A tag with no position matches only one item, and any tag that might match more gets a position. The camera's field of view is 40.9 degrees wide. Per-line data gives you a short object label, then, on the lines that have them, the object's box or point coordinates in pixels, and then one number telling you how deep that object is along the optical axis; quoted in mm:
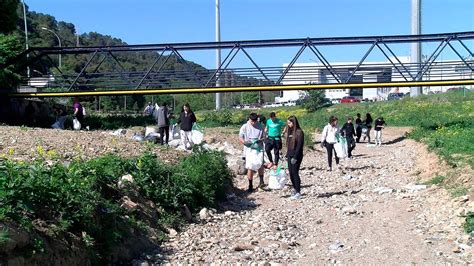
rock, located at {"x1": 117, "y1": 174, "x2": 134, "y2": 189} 9508
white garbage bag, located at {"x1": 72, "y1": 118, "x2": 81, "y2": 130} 22227
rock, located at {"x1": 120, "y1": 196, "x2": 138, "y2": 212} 8988
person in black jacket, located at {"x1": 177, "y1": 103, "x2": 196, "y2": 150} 17953
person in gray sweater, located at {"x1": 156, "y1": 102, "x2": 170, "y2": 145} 18891
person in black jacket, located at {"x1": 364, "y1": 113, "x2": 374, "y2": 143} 29248
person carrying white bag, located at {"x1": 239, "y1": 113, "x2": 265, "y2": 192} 13844
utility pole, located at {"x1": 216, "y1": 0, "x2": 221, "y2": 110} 42500
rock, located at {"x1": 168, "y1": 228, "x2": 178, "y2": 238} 9387
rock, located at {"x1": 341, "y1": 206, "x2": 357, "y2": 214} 11680
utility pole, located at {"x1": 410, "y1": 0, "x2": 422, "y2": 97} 36238
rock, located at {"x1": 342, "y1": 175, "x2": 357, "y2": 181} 16266
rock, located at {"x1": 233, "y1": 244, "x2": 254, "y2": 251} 8781
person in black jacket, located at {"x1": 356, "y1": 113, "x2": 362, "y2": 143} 29047
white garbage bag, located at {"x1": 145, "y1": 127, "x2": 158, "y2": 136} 21897
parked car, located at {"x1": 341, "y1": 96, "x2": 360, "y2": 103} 75312
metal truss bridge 26250
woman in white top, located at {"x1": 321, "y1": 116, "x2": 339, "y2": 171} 17344
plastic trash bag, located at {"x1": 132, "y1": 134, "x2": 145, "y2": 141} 18691
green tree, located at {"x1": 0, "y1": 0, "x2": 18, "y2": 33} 26656
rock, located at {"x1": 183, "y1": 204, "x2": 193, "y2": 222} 10469
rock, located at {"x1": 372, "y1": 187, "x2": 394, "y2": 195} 13858
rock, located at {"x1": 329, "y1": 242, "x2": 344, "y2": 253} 8939
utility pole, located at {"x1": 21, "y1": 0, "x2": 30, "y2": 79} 30809
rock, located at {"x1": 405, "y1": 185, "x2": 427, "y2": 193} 13664
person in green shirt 16766
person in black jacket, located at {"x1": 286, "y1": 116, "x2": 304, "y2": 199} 12727
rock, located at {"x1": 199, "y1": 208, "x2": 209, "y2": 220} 10766
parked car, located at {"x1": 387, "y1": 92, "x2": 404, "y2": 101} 74319
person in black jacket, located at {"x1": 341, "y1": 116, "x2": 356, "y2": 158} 21344
